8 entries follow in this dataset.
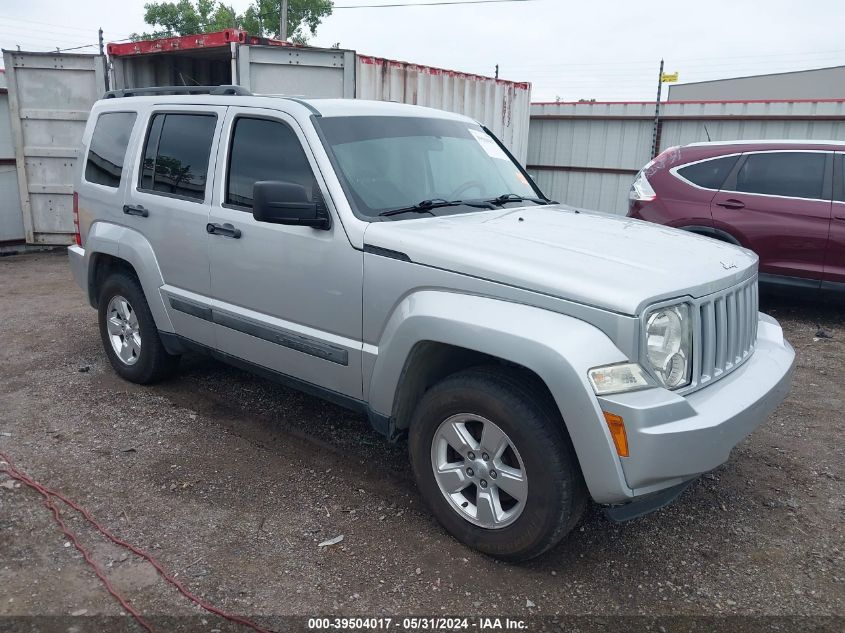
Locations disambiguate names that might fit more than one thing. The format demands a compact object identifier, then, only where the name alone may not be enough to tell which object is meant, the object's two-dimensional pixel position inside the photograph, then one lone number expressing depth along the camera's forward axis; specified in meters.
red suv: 6.88
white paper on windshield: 4.49
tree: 42.25
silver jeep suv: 2.68
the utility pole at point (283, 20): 26.62
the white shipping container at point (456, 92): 9.04
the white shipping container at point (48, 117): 9.61
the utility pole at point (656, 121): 12.05
